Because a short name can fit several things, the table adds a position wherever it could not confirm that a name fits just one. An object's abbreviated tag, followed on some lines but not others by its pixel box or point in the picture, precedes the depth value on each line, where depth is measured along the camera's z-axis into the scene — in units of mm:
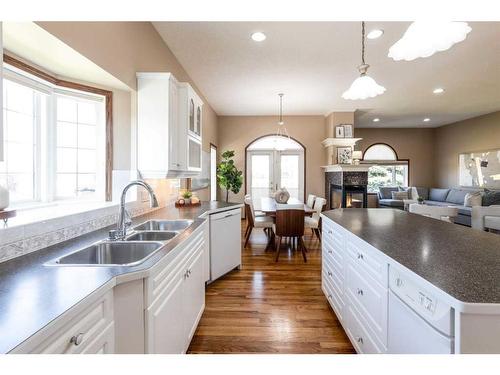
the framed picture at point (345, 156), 6359
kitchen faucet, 1608
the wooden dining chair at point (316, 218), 4402
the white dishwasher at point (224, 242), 2934
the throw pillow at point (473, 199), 5750
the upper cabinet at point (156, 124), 2443
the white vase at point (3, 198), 1109
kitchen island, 836
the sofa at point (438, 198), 5859
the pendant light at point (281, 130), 6816
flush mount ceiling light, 1178
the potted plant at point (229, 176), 6023
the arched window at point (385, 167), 8625
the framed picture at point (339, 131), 6312
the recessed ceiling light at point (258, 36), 3007
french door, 7066
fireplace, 6090
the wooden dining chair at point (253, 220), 4195
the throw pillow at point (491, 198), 5855
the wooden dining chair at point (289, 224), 3711
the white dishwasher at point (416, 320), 907
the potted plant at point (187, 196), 3407
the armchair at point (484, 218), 2762
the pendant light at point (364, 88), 2039
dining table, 4035
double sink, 1318
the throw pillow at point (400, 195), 7731
